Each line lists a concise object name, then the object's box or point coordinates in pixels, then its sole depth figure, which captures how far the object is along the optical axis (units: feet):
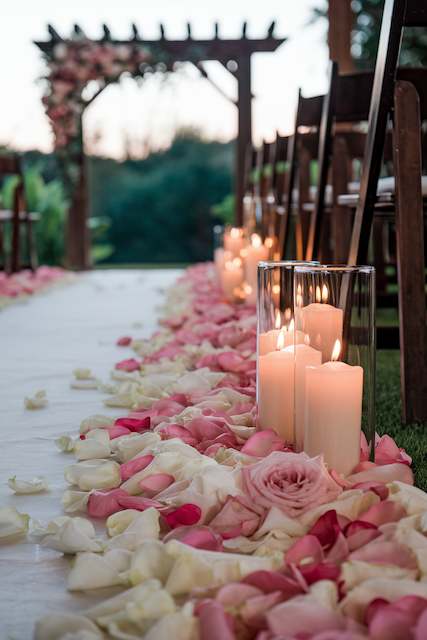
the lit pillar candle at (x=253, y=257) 12.38
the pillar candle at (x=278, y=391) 6.06
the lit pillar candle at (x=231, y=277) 13.23
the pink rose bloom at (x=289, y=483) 5.12
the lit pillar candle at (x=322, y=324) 5.67
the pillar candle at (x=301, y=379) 5.75
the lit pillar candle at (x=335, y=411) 5.52
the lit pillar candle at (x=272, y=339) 6.34
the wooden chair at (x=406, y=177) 7.07
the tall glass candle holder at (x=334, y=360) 5.54
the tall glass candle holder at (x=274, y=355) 6.07
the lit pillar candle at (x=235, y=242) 14.07
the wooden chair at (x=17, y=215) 20.88
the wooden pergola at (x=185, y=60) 26.27
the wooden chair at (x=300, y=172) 12.04
